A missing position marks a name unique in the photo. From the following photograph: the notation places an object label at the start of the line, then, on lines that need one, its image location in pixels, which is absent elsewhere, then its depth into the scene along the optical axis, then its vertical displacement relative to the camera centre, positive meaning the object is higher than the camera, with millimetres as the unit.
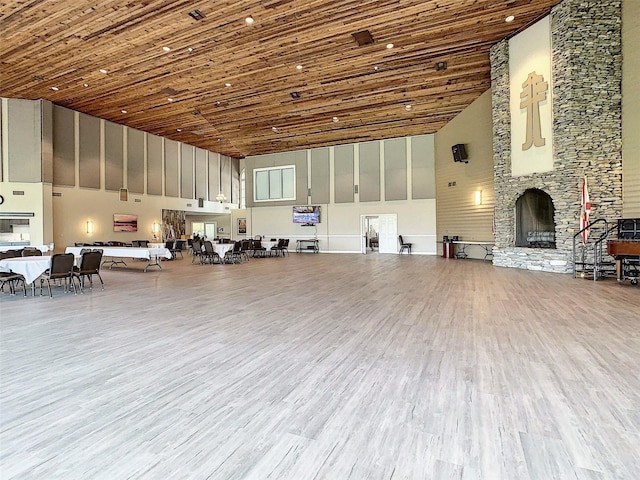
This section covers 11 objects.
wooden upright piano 6536 -320
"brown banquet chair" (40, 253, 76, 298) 6254 -507
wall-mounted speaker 12875 +2982
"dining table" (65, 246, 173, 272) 9836 -392
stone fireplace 7785 +2726
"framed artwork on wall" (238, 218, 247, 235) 20688 +644
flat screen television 17656 +1106
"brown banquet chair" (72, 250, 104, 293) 6684 -515
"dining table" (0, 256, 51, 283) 6043 -471
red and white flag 7602 +491
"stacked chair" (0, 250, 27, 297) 6357 -692
